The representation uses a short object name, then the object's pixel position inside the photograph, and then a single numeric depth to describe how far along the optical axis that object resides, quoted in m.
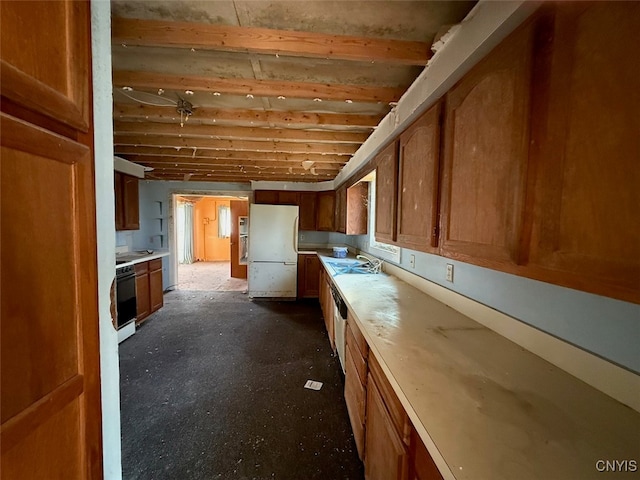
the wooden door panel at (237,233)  6.39
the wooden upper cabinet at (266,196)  5.34
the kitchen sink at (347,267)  2.90
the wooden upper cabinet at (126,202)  3.75
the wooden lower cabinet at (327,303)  2.97
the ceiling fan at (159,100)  2.04
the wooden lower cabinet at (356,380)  1.44
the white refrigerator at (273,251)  4.73
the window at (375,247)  2.63
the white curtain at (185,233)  8.49
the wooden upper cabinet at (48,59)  0.46
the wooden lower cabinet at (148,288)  3.60
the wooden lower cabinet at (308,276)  4.88
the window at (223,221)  9.18
